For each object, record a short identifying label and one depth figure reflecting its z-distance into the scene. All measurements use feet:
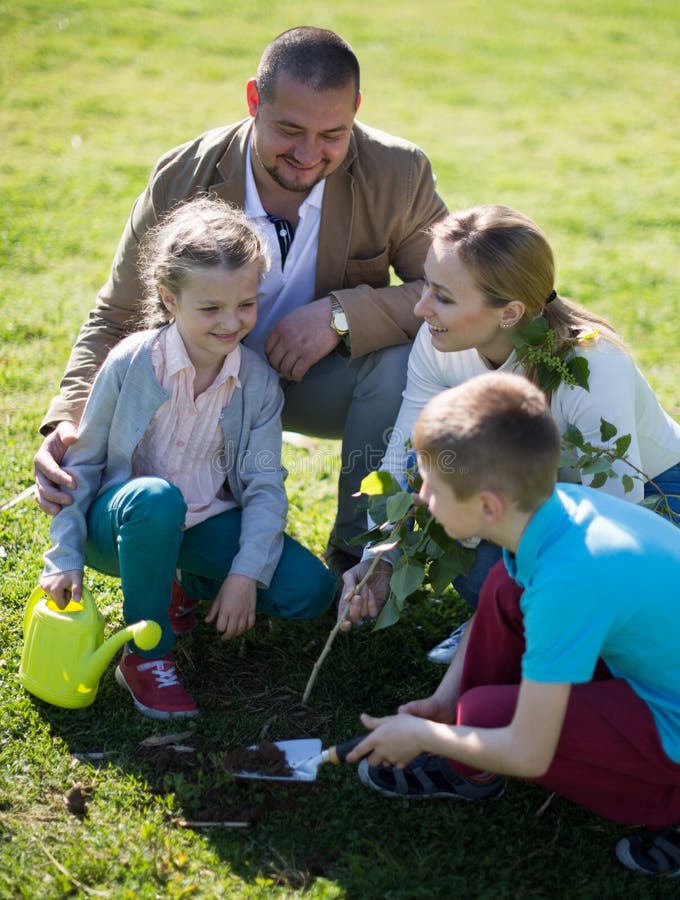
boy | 6.83
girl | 9.31
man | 11.09
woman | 9.13
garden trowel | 8.21
